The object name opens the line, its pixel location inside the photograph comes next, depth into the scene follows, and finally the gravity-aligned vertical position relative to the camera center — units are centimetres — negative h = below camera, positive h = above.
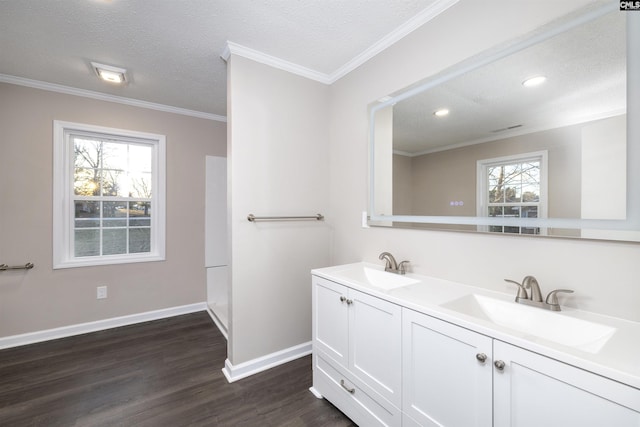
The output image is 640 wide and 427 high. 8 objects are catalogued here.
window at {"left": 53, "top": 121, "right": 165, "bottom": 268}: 275 +18
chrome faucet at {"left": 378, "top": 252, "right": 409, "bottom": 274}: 182 -36
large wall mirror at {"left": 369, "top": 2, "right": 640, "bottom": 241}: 104 +37
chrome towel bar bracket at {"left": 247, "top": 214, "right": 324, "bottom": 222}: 210 -5
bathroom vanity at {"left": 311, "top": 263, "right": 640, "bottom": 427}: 79 -55
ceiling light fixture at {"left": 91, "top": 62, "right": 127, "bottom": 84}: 228 +123
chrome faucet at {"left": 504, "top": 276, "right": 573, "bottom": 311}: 114 -37
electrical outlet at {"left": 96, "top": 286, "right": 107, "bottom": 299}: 287 -85
